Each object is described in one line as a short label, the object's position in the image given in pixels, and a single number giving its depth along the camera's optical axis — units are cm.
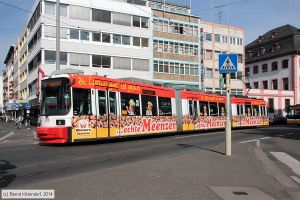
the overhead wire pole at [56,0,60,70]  2312
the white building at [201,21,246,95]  6194
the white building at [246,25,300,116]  7244
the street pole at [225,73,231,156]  1235
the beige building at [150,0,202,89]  5316
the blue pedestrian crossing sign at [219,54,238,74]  1241
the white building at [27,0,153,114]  4406
